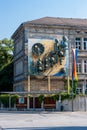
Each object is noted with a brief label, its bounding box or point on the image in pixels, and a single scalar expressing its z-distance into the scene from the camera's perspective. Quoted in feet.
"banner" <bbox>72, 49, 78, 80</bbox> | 91.30
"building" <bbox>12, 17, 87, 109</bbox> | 109.45
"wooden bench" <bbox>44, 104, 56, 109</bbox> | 90.93
